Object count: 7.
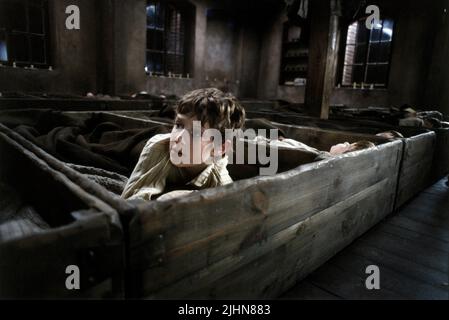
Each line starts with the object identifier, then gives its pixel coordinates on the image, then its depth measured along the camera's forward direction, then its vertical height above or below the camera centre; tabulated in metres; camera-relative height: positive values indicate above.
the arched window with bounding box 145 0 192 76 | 8.41 +1.27
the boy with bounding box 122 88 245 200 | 1.39 -0.28
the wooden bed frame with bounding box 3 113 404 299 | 0.83 -0.45
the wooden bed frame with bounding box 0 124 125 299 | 0.65 -0.36
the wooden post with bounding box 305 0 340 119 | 3.76 +0.46
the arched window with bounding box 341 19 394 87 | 8.14 +1.06
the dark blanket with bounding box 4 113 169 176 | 2.24 -0.45
